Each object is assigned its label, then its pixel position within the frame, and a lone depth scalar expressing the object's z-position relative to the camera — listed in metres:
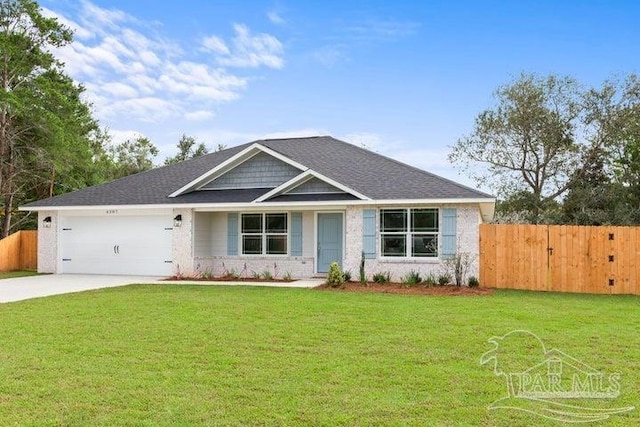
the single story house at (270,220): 16.00
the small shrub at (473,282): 15.21
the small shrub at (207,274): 17.72
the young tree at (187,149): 45.38
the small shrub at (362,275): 15.76
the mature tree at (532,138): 29.23
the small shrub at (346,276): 16.02
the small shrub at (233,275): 17.66
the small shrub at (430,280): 15.27
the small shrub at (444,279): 15.22
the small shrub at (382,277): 15.94
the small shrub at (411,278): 15.47
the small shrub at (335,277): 14.95
